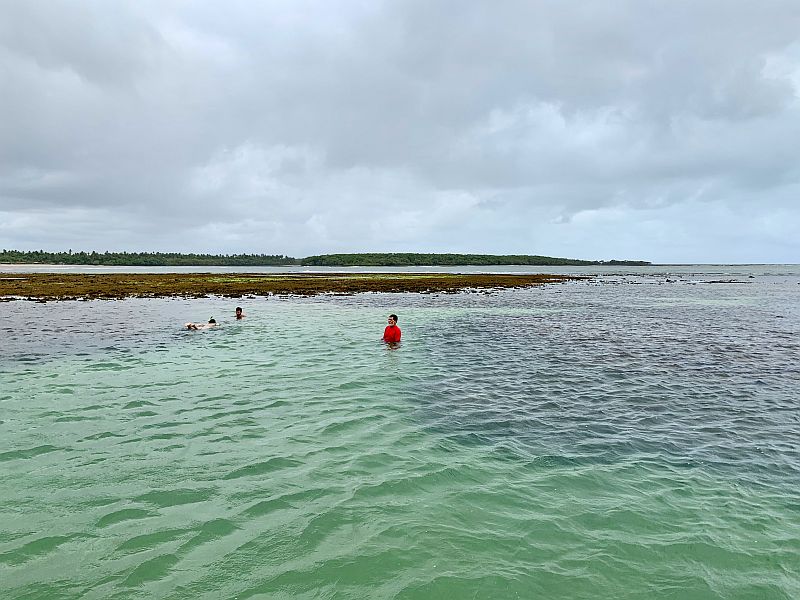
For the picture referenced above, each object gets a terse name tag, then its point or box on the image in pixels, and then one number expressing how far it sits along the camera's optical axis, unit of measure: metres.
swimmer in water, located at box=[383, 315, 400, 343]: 25.00
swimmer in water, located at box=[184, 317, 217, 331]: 30.78
